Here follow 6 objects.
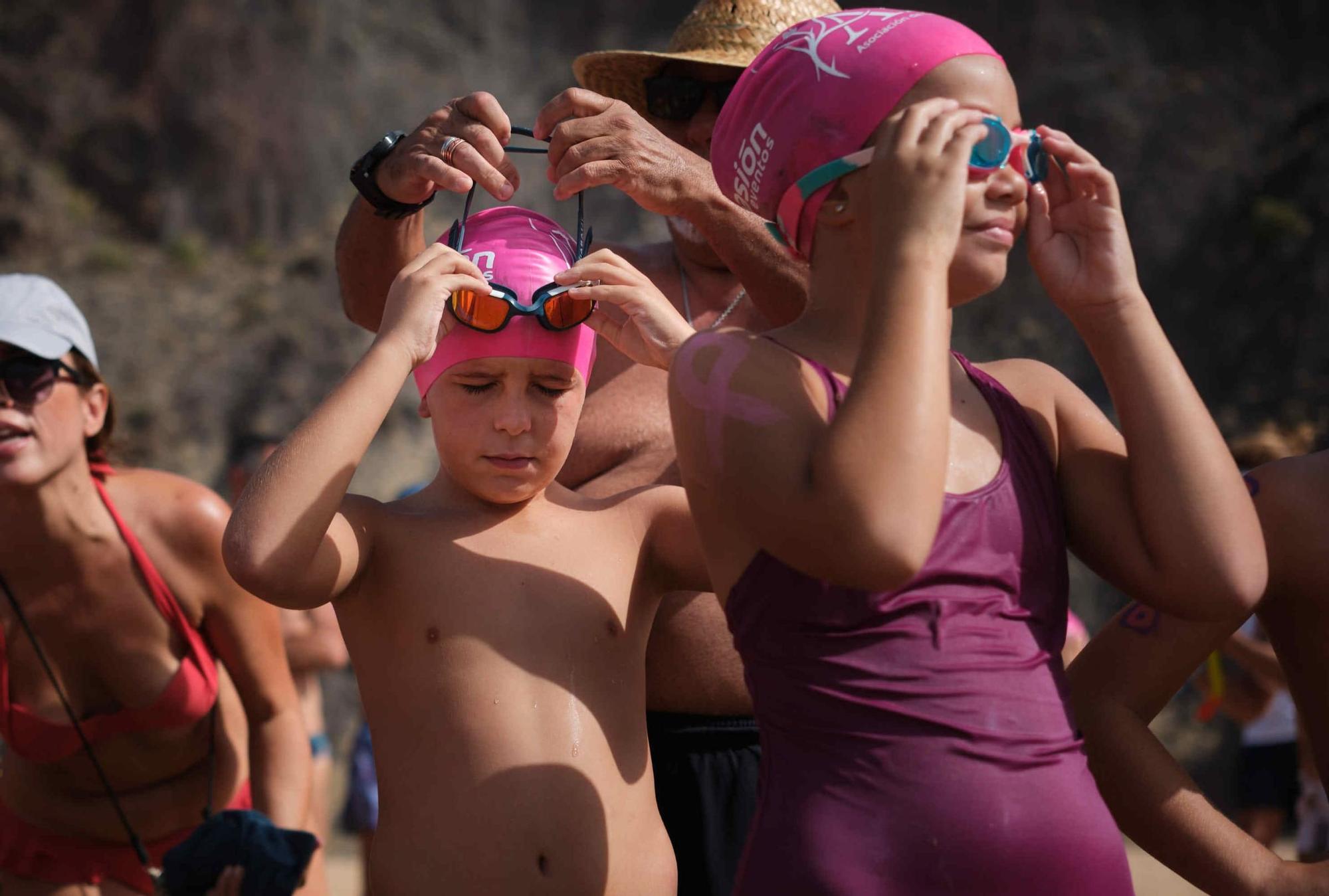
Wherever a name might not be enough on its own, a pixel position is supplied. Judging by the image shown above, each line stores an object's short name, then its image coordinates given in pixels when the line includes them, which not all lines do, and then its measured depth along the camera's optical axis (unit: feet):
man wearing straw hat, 9.09
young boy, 8.26
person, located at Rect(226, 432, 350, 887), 22.70
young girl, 6.06
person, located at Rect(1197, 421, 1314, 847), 22.22
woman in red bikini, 12.62
